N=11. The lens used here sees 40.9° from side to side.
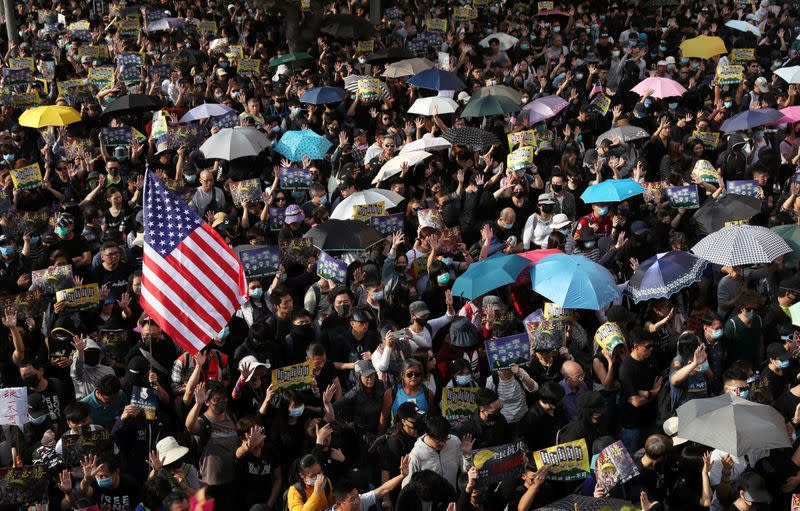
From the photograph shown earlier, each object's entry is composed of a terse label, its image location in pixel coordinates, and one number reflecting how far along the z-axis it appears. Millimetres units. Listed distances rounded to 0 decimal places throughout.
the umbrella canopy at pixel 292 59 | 18141
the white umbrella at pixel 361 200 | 11930
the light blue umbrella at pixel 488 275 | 10062
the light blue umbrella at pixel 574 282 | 9875
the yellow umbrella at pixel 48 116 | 14508
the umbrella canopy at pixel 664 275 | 10172
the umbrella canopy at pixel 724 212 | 11859
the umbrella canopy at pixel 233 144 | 13528
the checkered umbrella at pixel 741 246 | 10438
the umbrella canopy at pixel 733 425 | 7578
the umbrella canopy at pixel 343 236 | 10898
